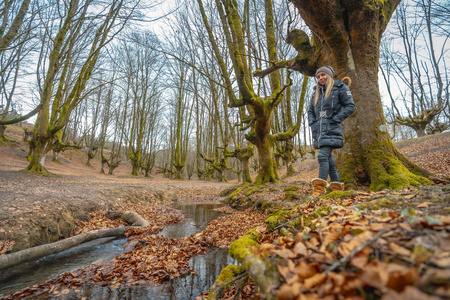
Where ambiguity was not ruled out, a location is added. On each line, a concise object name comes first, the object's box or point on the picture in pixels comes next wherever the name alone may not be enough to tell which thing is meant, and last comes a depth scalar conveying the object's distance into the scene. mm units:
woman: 3498
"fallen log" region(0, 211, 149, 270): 2875
